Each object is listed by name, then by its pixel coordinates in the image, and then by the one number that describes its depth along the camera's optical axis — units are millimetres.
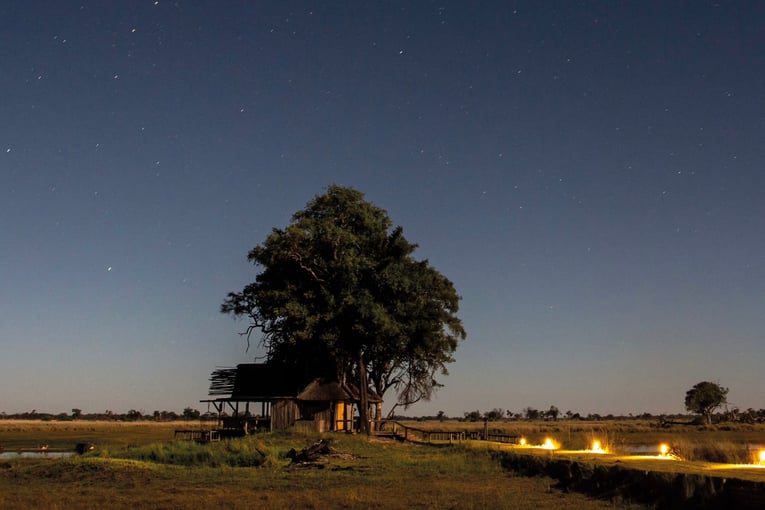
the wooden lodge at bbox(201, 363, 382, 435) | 46500
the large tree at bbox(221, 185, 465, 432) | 45094
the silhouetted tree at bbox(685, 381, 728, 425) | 124938
